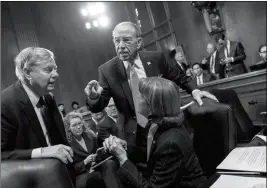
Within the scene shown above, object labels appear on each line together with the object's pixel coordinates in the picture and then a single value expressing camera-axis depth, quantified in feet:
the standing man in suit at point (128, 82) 3.28
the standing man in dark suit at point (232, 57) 10.35
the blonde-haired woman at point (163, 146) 2.36
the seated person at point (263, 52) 9.30
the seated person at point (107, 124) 4.55
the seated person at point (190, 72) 12.06
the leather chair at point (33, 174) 1.75
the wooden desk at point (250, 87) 6.23
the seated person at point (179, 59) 13.08
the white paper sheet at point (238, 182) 1.47
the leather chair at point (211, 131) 2.77
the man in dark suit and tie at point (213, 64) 11.17
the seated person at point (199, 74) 11.64
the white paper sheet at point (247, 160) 1.69
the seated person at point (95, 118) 6.27
